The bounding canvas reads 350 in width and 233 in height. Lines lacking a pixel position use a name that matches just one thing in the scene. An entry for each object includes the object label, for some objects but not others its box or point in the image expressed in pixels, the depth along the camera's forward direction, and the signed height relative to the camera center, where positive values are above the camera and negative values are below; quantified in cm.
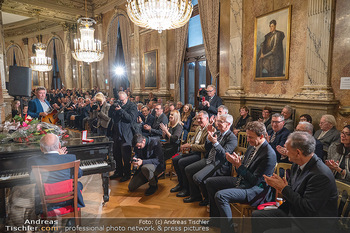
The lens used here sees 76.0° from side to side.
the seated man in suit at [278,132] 352 -60
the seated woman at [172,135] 446 -78
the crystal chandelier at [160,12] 344 +134
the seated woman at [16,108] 783 -39
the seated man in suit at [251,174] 240 -85
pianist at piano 231 -66
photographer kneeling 368 -112
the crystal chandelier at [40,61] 1116 +179
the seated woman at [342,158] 255 -78
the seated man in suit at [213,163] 314 -99
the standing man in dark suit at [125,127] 436 -60
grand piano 268 -83
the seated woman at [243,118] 519 -54
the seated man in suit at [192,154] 372 -101
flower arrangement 316 -49
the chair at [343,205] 181 -97
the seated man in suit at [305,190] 169 -76
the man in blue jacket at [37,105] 475 -17
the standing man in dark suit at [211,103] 505 -17
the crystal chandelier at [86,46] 700 +158
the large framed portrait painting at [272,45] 472 +111
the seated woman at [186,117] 537 -54
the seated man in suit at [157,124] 474 -61
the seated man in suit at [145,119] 510 -56
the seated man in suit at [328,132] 346 -59
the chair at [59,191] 211 -95
